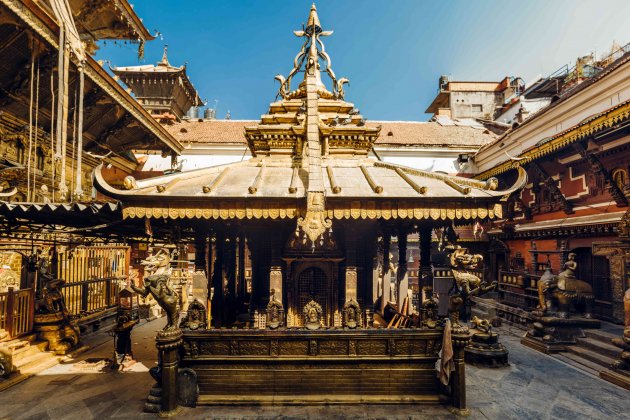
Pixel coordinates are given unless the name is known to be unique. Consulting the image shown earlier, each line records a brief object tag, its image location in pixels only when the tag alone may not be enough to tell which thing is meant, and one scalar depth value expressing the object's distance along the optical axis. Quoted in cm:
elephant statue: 1238
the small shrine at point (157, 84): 3288
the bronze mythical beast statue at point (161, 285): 672
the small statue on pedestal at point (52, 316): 1073
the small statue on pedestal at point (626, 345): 872
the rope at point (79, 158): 904
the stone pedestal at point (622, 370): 844
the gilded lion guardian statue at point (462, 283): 708
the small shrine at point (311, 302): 684
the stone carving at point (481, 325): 1062
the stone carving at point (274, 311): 804
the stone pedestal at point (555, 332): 1148
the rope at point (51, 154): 1273
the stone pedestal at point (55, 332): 1062
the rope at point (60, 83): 957
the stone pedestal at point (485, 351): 988
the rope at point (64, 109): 943
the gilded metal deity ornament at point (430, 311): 764
